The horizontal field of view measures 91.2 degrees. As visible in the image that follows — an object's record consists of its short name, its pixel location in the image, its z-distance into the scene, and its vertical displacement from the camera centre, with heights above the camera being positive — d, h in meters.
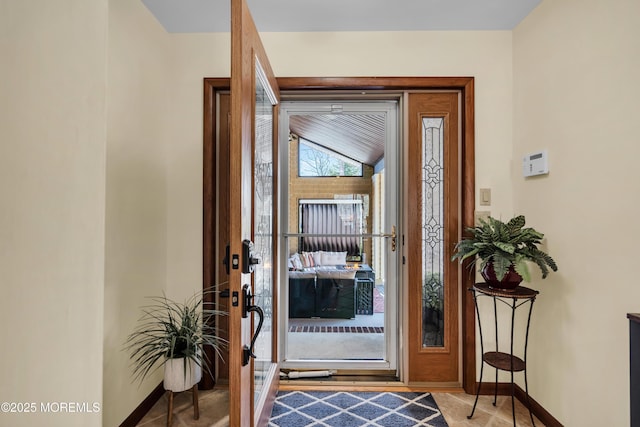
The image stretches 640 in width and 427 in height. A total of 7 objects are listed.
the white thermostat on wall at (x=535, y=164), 1.90 +0.34
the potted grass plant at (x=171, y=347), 1.78 -0.75
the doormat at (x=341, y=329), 2.59 -0.94
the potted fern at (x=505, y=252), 1.70 -0.19
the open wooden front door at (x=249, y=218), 1.23 +0.00
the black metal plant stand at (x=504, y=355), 1.75 -0.84
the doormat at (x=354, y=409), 1.88 -1.22
